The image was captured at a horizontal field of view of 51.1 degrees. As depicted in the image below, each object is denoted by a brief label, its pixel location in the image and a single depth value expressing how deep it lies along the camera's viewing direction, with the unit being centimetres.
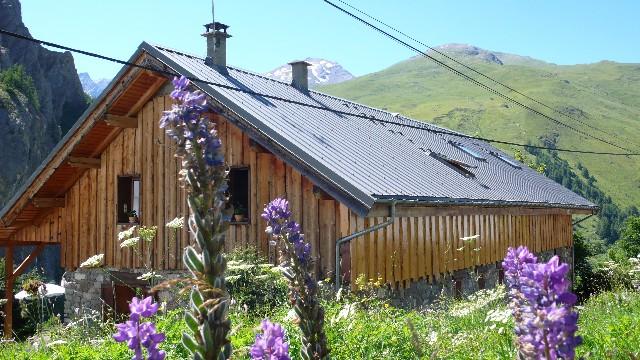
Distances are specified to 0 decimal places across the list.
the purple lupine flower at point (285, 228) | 336
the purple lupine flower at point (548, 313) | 227
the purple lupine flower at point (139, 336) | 271
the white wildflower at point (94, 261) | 979
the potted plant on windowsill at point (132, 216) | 1470
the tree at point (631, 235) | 4706
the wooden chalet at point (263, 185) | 1203
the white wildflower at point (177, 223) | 906
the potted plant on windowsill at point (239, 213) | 1318
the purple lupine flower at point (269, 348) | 270
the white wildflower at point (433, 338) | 607
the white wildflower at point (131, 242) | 934
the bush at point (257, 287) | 1031
